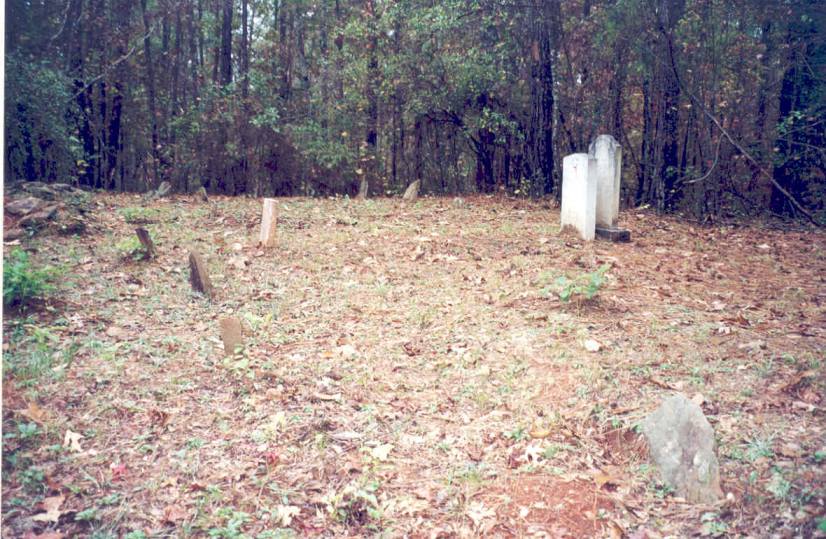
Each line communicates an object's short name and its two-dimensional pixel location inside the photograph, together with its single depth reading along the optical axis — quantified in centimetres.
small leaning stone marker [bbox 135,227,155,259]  677
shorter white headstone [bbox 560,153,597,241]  802
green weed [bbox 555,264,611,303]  547
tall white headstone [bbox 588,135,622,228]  829
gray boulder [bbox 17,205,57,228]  760
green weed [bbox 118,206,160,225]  890
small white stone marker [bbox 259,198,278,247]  777
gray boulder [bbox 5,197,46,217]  779
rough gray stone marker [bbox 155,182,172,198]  1166
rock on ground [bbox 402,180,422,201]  1237
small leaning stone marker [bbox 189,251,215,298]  603
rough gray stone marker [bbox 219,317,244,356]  476
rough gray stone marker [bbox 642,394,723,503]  318
